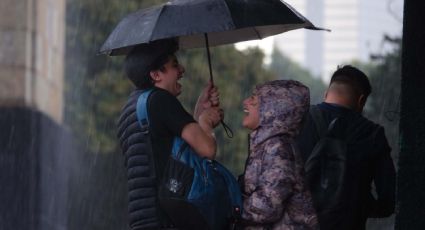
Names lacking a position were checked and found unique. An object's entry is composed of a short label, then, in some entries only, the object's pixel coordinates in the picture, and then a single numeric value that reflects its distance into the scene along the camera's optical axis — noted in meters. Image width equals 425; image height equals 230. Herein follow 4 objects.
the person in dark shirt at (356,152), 9.98
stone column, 38.48
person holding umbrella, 9.04
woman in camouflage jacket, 8.89
